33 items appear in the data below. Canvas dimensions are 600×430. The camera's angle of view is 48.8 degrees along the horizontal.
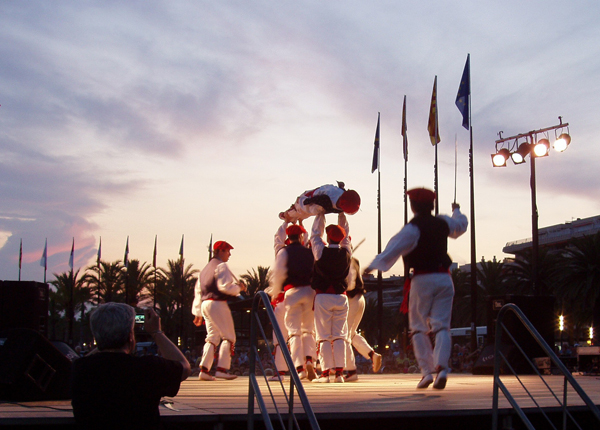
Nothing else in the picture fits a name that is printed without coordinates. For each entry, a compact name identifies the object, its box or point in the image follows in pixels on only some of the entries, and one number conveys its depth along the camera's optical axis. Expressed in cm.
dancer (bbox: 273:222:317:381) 873
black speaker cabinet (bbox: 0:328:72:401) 558
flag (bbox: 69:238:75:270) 6166
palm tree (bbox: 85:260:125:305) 5728
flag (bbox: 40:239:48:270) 6688
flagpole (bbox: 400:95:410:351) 3253
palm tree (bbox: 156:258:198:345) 5509
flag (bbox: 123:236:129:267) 5981
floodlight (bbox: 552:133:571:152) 1831
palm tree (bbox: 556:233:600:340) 3247
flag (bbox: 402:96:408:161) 3253
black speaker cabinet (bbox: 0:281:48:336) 807
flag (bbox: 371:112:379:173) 3512
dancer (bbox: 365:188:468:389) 671
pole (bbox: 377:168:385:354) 3544
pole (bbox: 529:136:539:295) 1877
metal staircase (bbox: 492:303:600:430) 406
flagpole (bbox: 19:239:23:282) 7299
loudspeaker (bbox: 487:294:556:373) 1191
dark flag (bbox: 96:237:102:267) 6516
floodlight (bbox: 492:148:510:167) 1957
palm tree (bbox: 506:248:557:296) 4312
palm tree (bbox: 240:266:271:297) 4956
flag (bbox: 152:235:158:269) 5883
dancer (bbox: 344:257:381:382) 916
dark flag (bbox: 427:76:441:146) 2777
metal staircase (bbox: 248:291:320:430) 361
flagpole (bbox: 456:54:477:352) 2489
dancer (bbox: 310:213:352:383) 838
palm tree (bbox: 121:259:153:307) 5531
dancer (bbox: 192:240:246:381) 968
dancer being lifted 885
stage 443
